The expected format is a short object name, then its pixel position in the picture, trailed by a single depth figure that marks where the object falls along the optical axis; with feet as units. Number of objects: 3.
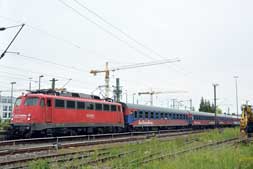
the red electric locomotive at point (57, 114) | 69.00
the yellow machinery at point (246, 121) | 83.85
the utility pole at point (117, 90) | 151.70
